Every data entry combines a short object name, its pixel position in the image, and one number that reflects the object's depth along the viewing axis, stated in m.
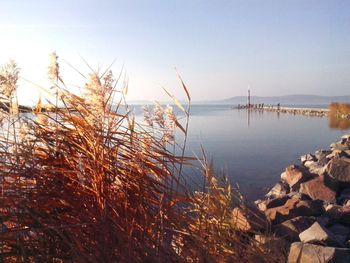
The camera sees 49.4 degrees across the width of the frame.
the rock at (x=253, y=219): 3.17
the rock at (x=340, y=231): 6.64
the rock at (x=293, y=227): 6.26
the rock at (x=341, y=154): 12.61
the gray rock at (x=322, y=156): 13.21
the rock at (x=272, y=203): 8.64
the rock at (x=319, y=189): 9.21
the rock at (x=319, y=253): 4.69
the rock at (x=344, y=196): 8.92
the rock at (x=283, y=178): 12.38
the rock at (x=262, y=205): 8.56
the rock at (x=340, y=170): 10.11
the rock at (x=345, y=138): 17.32
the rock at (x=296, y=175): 10.64
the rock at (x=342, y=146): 15.29
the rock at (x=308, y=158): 15.91
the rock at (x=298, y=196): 9.18
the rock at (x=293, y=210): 7.30
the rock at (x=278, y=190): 10.87
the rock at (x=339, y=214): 7.52
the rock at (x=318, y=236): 5.60
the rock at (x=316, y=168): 11.68
